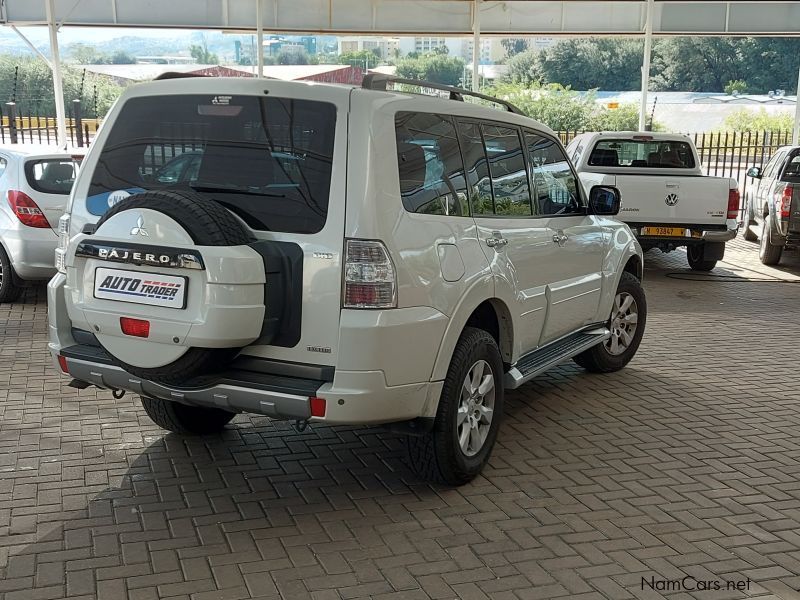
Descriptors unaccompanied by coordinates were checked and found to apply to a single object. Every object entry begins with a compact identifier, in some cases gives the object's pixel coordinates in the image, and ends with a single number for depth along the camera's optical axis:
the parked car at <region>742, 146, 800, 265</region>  11.77
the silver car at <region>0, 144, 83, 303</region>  8.90
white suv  3.84
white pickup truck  11.47
